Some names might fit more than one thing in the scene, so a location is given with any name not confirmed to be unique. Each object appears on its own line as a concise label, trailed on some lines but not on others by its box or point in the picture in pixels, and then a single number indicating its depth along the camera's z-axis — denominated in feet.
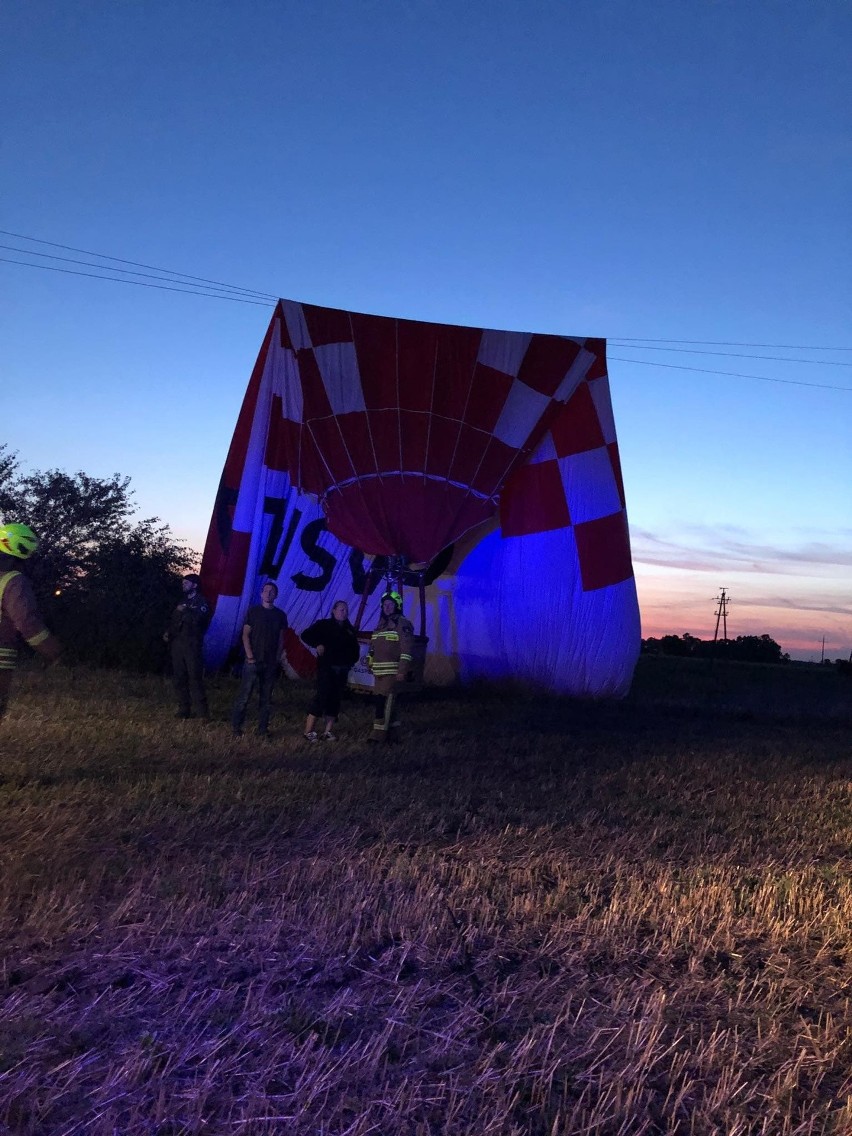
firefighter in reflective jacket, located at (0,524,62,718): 22.00
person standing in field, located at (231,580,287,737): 34.58
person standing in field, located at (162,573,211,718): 38.17
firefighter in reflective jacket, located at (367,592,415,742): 34.91
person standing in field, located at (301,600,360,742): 35.37
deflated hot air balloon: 53.36
